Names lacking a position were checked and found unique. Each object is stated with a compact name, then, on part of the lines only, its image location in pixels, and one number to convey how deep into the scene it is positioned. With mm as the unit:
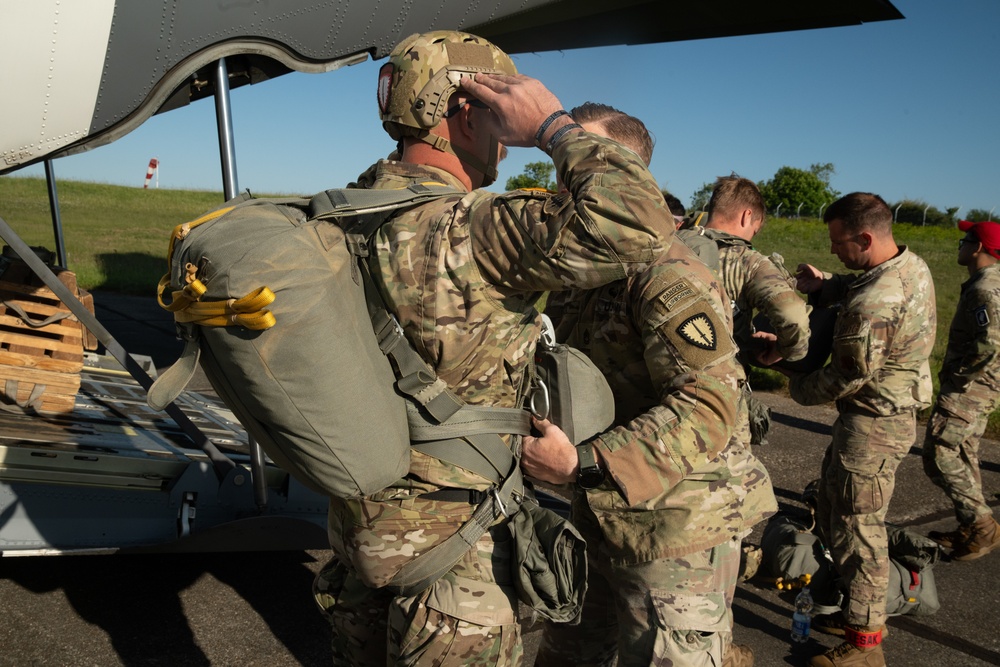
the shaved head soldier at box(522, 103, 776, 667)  2109
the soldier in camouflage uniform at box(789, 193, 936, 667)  3713
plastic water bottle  3805
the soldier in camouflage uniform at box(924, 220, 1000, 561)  4969
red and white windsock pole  37594
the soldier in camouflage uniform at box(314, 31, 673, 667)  1659
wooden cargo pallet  3910
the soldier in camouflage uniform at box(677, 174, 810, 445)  3666
